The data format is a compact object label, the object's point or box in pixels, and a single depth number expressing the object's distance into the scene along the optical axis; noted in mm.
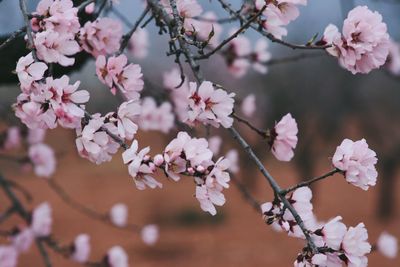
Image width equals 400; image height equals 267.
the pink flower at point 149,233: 3883
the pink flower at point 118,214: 3695
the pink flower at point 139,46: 3076
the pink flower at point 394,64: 3588
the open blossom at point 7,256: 3158
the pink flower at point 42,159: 3326
